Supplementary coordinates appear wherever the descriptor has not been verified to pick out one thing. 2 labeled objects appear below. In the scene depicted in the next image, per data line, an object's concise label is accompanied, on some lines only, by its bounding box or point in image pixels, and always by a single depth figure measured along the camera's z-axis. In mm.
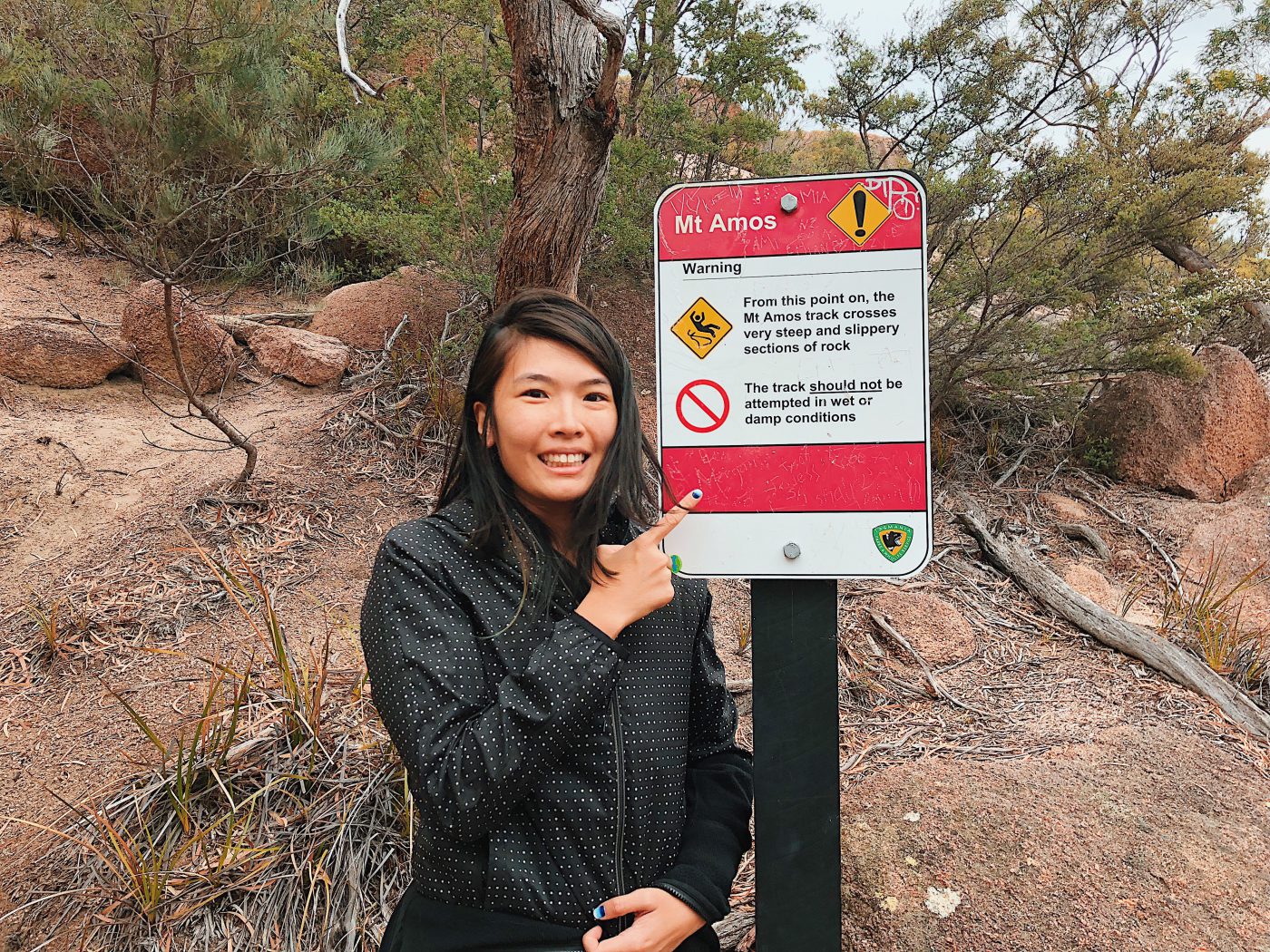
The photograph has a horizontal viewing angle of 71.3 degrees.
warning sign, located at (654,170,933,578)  1452
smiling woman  1256
